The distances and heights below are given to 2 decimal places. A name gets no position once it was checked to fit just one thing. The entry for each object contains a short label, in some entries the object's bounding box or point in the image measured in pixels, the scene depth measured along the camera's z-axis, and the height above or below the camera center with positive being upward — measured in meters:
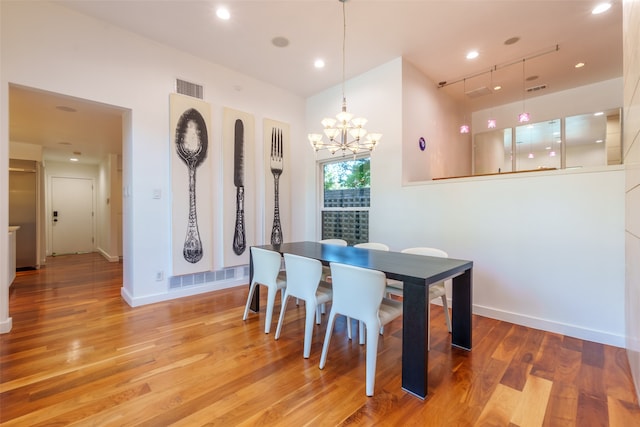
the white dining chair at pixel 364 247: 2.54 -0.43
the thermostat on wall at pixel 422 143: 4.34 +1.10
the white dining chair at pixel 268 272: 2.72 -0.61
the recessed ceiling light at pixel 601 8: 2.94 +2.21
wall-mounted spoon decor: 3.77 +0.85
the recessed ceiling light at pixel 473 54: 3.83 +2.23
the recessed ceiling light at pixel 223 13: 2.97 +2.21
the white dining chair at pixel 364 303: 1.82 -0.65
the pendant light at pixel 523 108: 3.98 +2.03
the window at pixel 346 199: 4.61 +0.23
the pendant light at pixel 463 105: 4.47 +2.16
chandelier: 2.86 +0.89
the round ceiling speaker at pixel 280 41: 3.50 +2.23
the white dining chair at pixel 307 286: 2.29 -0.66
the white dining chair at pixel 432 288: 2.60 -0.75
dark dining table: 1.79 -0.56
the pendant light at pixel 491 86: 4.34 +2.20
